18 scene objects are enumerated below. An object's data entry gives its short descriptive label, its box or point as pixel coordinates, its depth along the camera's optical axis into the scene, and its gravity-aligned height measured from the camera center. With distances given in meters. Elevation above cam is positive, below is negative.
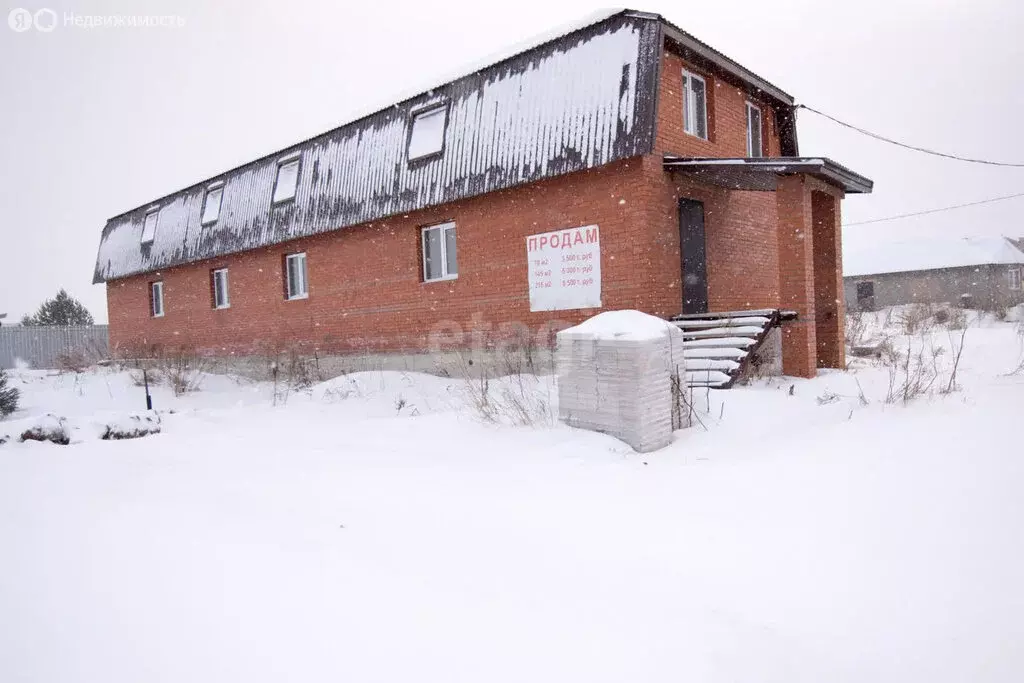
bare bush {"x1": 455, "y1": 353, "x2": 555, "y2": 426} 5.35 -0.92
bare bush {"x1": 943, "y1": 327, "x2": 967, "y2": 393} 5.54 -0.90
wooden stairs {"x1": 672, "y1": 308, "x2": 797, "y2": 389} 6.91 -0.43
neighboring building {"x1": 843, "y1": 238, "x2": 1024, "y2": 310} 34.38 +1.80
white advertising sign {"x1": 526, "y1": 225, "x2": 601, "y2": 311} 9.05 +0.78
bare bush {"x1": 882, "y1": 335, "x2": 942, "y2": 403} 5.43 -0.94
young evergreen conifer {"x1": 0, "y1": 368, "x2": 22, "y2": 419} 9.87 -1.03
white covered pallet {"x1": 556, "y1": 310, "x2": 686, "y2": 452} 4.56 -0.52
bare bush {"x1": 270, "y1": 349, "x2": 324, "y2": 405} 12.88 -1.04
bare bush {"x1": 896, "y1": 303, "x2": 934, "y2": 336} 16.33 -0.60
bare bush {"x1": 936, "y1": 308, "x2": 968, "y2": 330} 17.20 -0.66
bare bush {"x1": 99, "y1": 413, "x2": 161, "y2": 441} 6.08 -1.01
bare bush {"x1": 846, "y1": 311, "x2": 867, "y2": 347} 13.02 -0.72
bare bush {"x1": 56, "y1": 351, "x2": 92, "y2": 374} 15.86 -0.74
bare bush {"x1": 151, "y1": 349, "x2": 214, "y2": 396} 12.27 -0.91
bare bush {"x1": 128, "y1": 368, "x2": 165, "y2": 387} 12.48 -0.95
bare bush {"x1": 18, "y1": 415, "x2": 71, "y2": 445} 5.58 -0.92
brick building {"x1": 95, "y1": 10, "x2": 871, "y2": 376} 8.50 +2.05
